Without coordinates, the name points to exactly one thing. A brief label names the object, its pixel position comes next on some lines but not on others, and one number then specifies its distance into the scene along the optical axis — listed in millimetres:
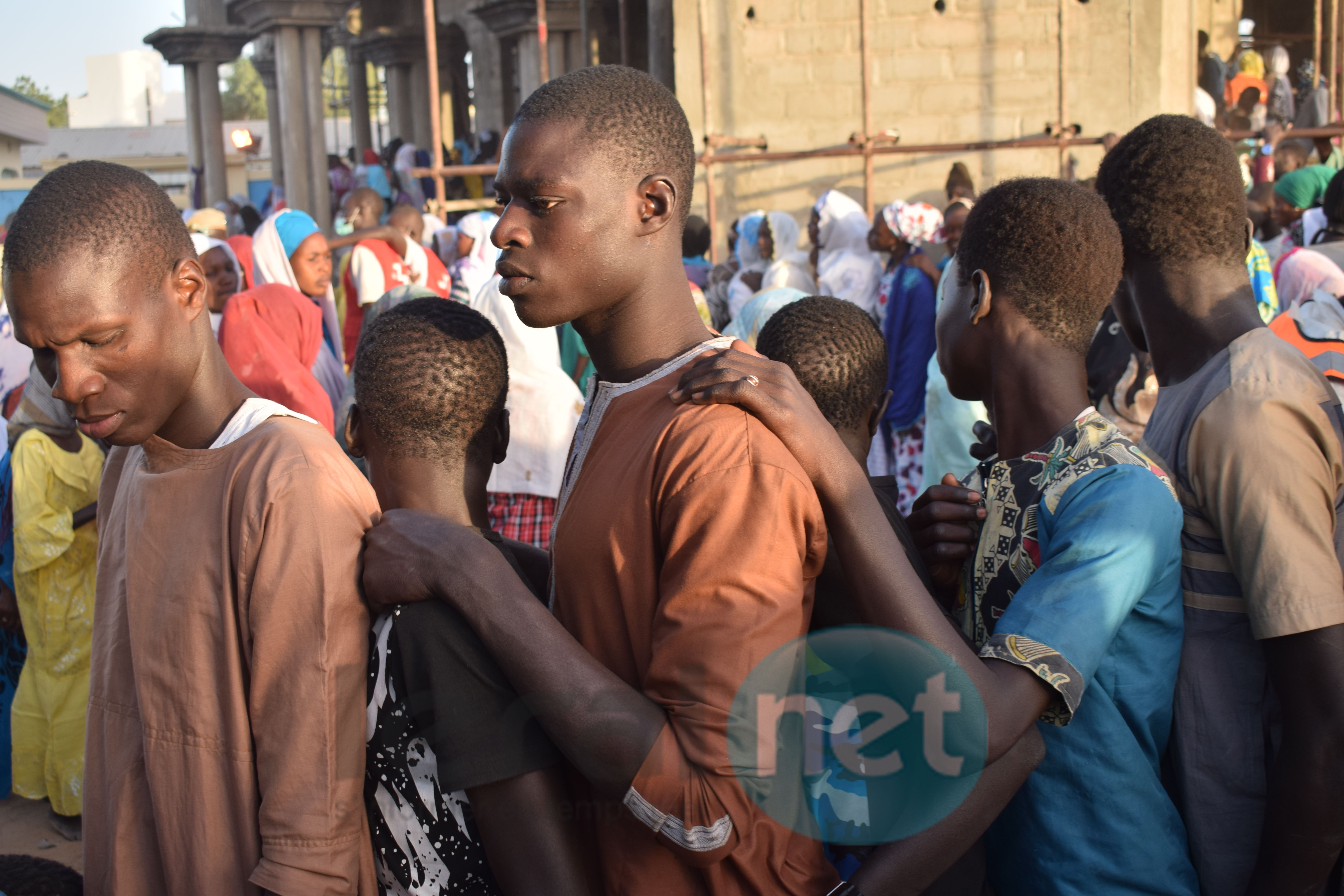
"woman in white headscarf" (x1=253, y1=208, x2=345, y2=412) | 5715
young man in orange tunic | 1224
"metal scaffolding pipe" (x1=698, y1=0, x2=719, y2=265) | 7895
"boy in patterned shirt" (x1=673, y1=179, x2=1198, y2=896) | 1392
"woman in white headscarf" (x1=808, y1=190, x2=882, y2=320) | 6488
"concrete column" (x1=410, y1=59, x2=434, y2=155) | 20031
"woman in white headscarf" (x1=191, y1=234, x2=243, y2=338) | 5180
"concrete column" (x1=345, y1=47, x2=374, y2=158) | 20969
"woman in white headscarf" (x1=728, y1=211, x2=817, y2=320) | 7293
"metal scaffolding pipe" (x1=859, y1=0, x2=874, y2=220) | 7500
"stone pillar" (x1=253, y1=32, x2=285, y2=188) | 17281
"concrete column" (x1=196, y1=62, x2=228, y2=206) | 16375
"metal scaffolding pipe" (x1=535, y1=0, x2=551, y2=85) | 8938
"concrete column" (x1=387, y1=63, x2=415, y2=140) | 20281
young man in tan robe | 1441
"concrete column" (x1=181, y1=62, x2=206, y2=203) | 16734
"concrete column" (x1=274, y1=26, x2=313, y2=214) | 14070
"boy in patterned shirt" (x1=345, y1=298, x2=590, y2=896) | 1362
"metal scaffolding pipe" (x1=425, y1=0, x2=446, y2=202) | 7934
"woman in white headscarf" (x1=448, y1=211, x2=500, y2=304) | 7004
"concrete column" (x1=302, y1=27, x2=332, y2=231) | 14117
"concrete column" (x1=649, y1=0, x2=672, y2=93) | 10328
